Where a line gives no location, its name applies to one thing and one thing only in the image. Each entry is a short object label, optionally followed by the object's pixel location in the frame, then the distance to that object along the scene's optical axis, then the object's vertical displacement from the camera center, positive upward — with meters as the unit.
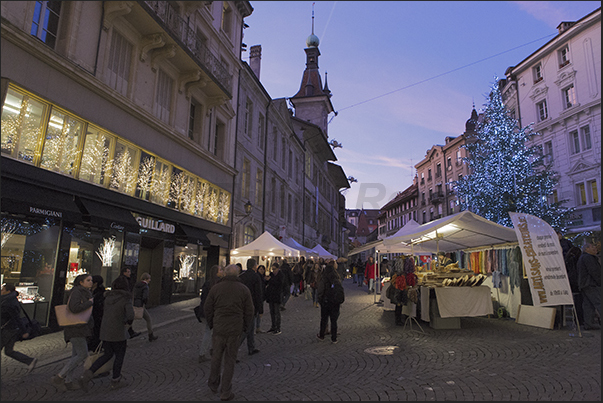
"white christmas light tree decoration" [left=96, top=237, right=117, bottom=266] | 11.55 +0.46
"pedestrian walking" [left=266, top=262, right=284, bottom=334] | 9.64 -0.70
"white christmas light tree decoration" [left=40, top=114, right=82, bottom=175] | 9.70 +3.02
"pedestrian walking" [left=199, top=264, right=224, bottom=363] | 6.84 -1.13
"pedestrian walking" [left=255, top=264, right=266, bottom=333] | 9.45 -1.17
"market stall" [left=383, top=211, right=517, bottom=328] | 9.57 -0.13
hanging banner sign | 8.66 +0.30
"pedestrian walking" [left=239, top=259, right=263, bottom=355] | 7.32 -0.39
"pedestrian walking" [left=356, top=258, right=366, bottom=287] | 30.77 -0.04
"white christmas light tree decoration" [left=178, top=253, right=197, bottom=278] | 16.30 +0.21
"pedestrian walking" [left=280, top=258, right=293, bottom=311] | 13.43 -0.39
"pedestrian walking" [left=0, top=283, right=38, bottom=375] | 5.68 -0.86
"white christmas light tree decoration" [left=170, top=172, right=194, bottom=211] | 15.30 +3.08
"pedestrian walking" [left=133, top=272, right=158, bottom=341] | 8.63 -0.65
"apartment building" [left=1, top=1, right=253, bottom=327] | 8.88 +3.66
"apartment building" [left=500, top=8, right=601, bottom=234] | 26.16 +11.86
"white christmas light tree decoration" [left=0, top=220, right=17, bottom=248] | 8.45 +0.77
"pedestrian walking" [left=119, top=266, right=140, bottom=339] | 8.24 -1.34
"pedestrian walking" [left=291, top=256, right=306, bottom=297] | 19.69 -0.19
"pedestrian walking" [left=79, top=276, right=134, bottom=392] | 5.40 -0.87
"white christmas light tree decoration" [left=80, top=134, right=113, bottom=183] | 10.92 +3.04
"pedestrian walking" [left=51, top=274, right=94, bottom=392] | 5.34 -0.95
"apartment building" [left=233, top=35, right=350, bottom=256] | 22.81 +8.36
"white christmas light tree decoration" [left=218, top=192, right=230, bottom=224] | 19.45 +3.06
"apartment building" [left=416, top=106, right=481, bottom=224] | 51.69 +14.03
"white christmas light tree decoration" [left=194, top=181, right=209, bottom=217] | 17.10 +3.09
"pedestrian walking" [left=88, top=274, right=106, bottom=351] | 6.00 -0.71
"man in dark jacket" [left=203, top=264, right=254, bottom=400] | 5.03 -0.68
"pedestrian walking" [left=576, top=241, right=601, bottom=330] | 8.90 -0.19
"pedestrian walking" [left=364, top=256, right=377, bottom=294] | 22.70 -0.02
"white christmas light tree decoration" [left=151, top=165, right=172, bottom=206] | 14.18 +2.99
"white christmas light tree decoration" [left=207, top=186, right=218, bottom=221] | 18.29 +2.96
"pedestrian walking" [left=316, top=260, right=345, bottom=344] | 8.41 -0.59
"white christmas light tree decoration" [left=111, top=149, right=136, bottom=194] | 12.10 +2.92
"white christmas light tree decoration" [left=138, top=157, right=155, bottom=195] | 13.30 +3.14
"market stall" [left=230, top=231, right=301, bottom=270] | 17.09 +0.89
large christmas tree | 23.64 +5.98
